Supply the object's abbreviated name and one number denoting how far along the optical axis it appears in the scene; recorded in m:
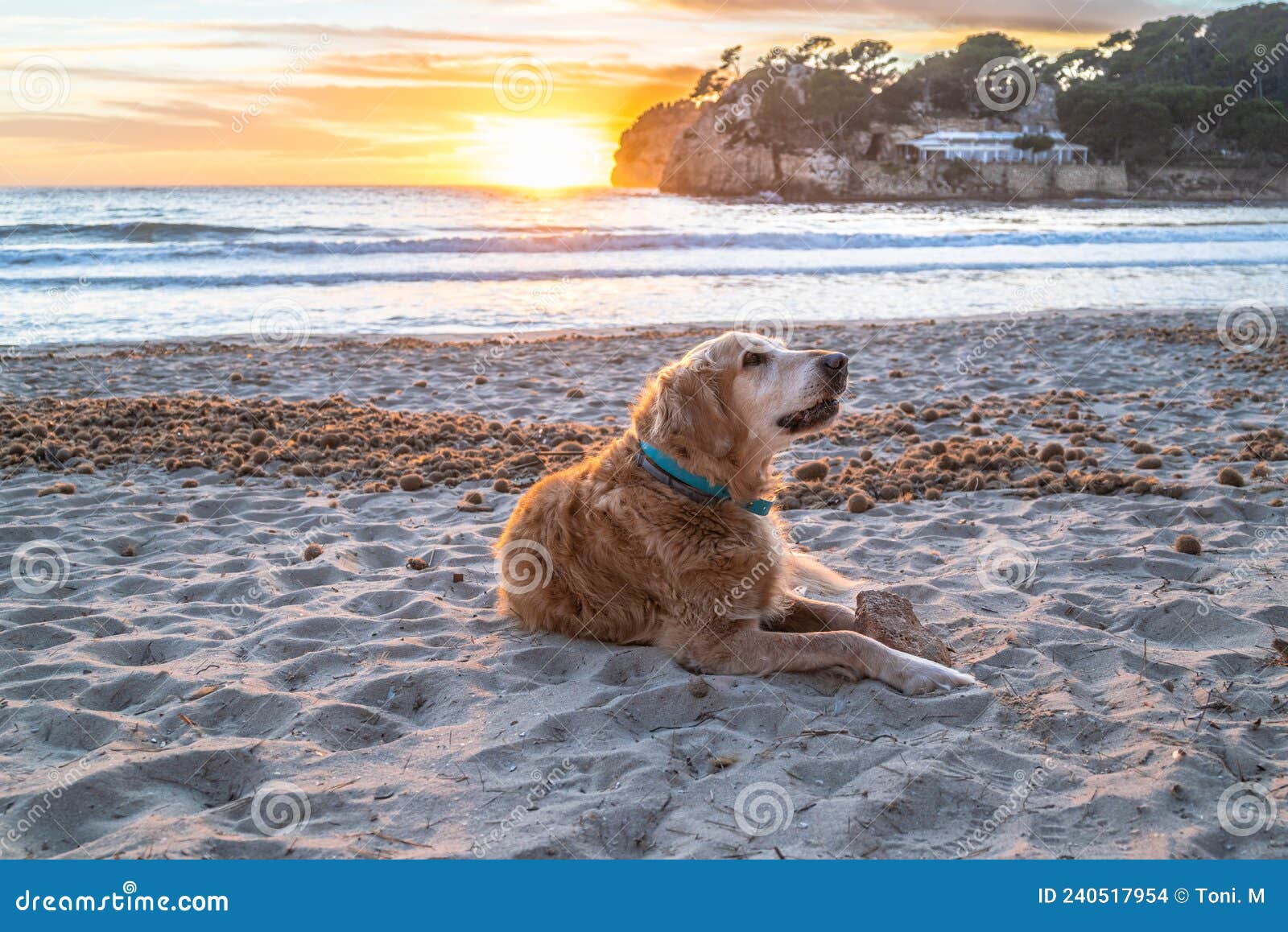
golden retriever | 4.19
